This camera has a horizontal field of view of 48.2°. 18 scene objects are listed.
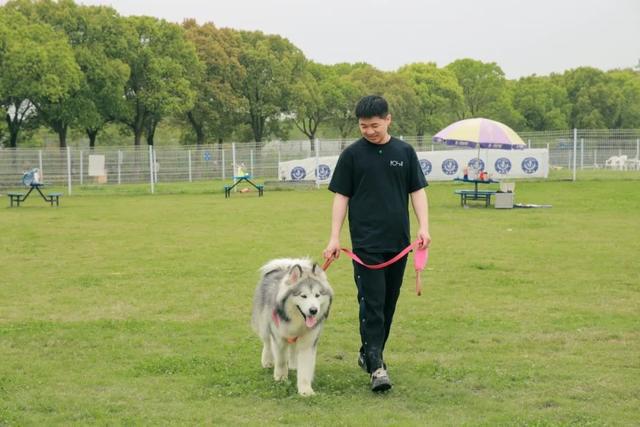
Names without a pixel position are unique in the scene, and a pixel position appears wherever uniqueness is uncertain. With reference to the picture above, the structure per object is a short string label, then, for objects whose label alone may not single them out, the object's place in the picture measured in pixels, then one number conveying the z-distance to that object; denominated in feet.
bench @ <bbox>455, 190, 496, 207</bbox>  66.32
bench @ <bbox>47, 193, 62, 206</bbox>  75.66
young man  16.35
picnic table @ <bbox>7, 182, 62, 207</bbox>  75.51
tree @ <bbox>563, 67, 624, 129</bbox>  220.64
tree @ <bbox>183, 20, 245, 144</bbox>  159.43
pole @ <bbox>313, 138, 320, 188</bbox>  101.76
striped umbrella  64.69
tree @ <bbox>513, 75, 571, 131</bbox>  220.88
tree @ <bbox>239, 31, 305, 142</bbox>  168.16
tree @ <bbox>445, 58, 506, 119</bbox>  225.02
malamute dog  15.84
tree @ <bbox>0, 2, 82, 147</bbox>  113.80
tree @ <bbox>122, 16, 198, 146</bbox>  140.77
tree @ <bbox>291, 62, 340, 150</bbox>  173.47
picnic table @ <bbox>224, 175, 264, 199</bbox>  88.48
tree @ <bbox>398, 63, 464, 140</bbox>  205.57
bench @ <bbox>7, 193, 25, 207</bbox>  74.89
